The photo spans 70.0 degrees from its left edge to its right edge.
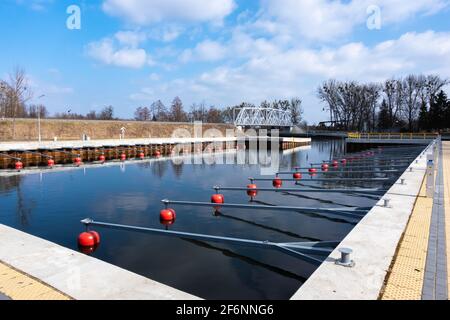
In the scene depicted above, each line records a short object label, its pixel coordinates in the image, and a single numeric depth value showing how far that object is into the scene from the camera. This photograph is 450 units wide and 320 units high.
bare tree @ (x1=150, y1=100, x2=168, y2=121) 108.62
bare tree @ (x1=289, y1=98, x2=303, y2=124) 129.25
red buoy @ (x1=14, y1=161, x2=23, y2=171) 25.62
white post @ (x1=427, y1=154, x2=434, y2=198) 11.08
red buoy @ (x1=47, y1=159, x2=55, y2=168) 27.22
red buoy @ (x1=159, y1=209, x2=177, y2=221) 12.27
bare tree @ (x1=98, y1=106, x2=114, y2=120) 101.45
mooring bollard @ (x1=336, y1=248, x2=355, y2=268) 5.57
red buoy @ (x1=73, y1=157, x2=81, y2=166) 28.20
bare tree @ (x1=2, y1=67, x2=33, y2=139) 47.81
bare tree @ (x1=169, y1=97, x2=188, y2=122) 106.69
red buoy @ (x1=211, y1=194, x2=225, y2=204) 14.75
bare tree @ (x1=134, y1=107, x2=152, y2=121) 107.81
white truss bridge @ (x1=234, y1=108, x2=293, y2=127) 108.16
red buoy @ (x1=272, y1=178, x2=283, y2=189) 20.14
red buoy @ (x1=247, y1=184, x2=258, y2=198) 16.99
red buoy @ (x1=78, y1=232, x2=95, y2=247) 9.36
